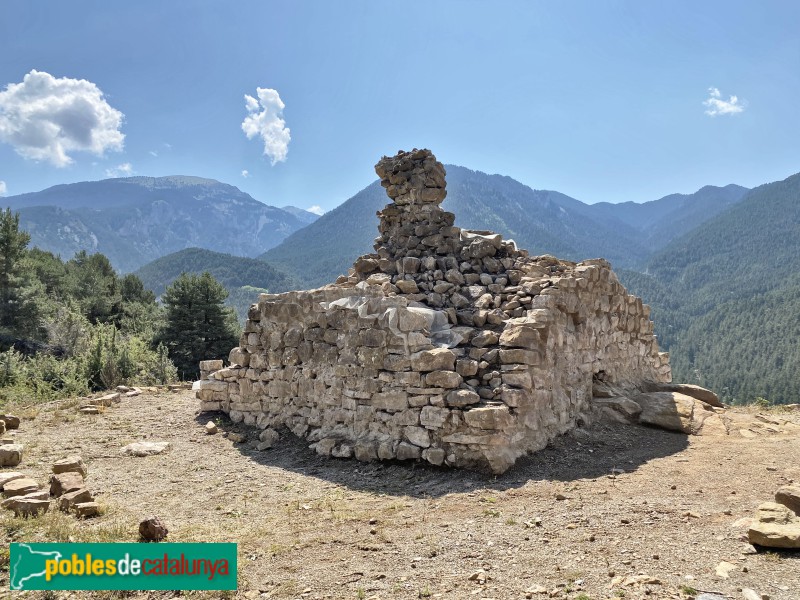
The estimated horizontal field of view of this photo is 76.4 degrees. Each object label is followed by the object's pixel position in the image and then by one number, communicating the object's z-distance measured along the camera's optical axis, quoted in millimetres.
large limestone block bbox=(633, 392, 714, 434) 8820
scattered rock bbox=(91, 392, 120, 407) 10984
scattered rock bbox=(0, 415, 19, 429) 9195
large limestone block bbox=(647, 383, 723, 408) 10828
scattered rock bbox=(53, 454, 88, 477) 6578
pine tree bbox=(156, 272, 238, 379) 23109
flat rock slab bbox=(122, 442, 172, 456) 8094
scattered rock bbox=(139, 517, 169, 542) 4656
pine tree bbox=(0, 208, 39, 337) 19906
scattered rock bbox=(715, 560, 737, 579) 3529
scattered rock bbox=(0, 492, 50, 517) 5207
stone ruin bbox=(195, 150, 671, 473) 7016
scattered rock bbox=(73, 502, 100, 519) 5395
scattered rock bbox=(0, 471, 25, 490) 6174
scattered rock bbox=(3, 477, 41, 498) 5691
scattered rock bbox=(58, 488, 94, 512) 5500
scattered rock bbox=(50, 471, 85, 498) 5906
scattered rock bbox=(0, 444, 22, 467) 7113
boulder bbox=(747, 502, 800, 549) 3826
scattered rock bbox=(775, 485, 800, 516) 4617
